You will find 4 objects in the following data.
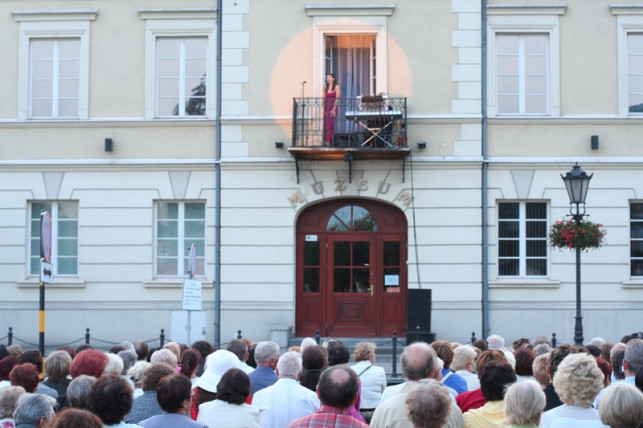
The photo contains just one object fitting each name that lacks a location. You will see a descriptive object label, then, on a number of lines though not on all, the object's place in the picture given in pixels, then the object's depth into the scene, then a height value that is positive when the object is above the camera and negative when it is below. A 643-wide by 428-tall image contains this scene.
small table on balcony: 21.48 +2.99
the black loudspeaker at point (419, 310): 20.50 -1.35
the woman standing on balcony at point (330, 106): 22.11 +3.38
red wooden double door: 22.67 -0.51
